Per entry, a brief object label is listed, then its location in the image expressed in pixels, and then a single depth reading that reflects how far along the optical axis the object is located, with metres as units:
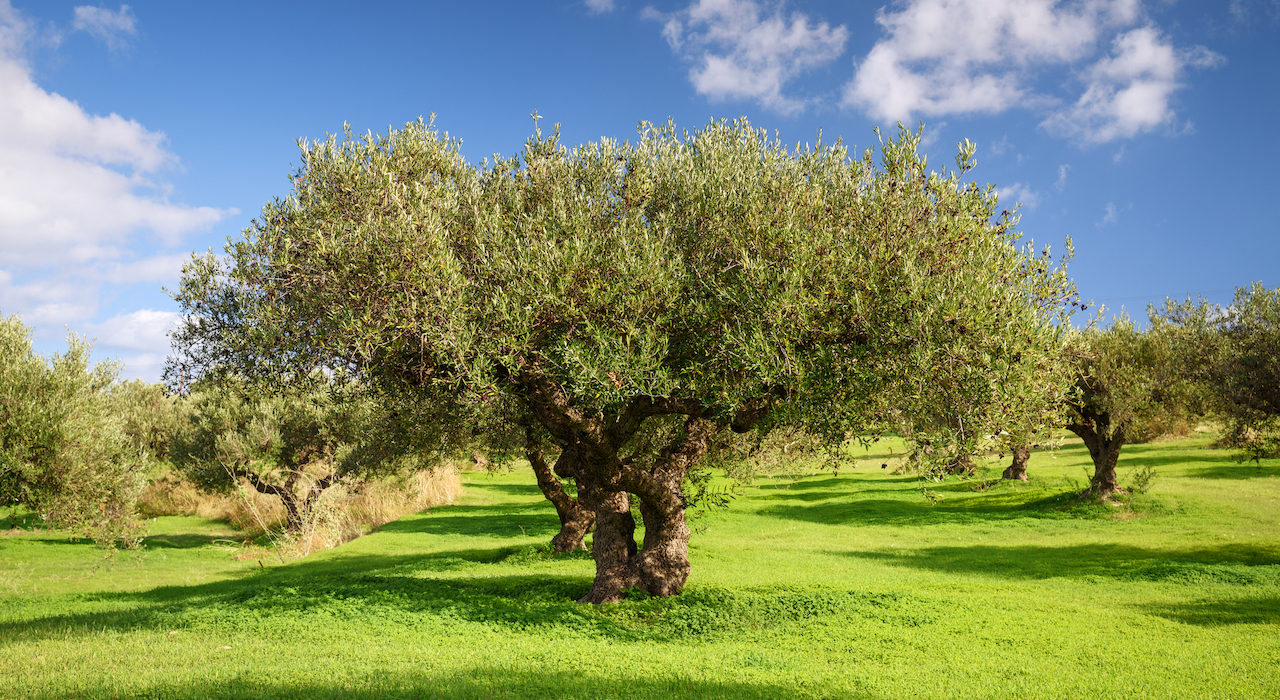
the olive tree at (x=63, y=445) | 20.05
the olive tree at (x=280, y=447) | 33.12
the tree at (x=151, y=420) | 43.12
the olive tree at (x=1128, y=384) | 30.72
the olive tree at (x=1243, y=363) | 24.23
